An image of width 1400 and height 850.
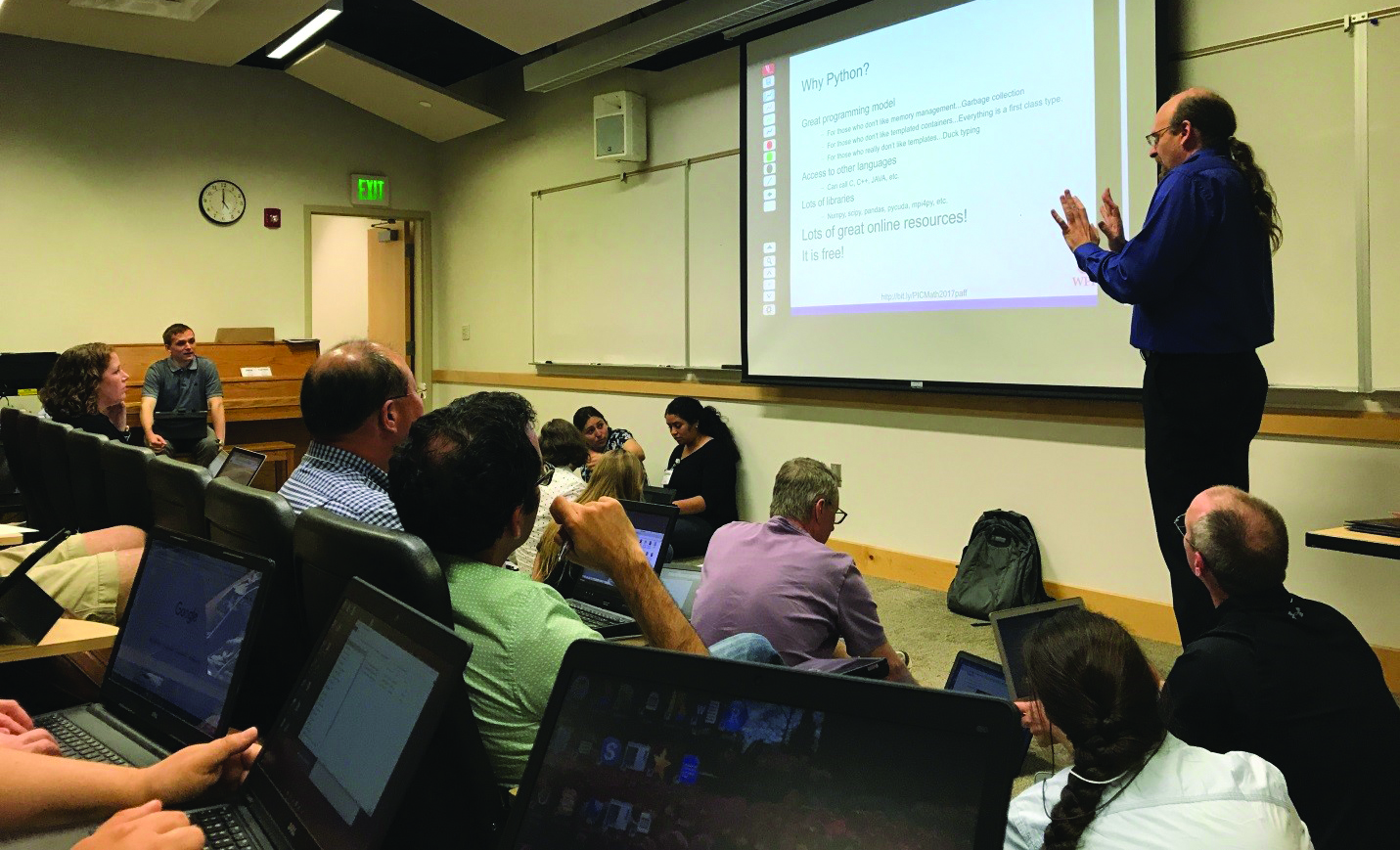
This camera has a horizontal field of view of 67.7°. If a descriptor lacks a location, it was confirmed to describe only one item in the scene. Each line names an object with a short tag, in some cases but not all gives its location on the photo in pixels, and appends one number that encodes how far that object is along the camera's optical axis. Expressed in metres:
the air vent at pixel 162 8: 6.02
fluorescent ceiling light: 6.48
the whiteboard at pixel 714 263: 5.95
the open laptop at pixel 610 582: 2.45
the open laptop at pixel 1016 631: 2.05
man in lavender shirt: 2.35
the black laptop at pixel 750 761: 0.67
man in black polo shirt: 1.65
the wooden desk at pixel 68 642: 1.78
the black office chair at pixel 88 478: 2.99
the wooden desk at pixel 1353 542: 2.80
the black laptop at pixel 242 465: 4.15
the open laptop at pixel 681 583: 2.74
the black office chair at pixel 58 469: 3.46
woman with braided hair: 1.18
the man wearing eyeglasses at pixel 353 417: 2.18
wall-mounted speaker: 6.43
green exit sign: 8.41
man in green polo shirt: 1.27
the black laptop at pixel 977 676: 2.10
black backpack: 4.39
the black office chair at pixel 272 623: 1.59
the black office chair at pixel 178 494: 2.04
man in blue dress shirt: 2.87
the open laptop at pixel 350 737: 0.94
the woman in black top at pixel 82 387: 4.64
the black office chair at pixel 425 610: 1.00
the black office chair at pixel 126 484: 2.56
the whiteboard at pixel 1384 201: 3.40
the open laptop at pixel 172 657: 1.39
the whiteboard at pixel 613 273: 6.41
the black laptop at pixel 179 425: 6.59
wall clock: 7.85
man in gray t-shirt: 6.77
